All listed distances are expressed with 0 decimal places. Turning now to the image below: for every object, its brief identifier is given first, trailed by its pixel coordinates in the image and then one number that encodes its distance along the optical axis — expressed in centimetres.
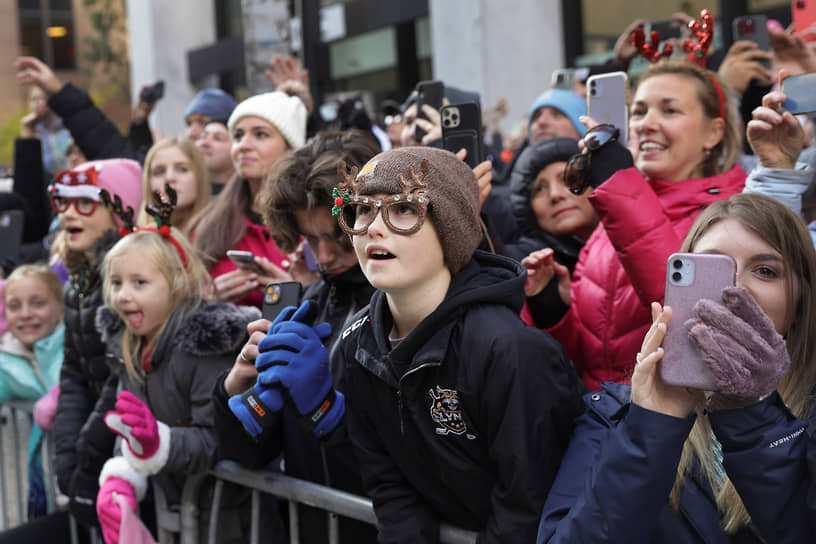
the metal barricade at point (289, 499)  234
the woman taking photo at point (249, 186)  382
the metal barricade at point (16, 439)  426
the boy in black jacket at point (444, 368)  197
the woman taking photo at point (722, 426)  147
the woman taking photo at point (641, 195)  236
